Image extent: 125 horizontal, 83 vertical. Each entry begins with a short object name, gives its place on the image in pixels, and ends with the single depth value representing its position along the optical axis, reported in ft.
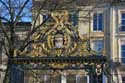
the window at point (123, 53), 167.43
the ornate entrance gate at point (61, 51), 63.26
